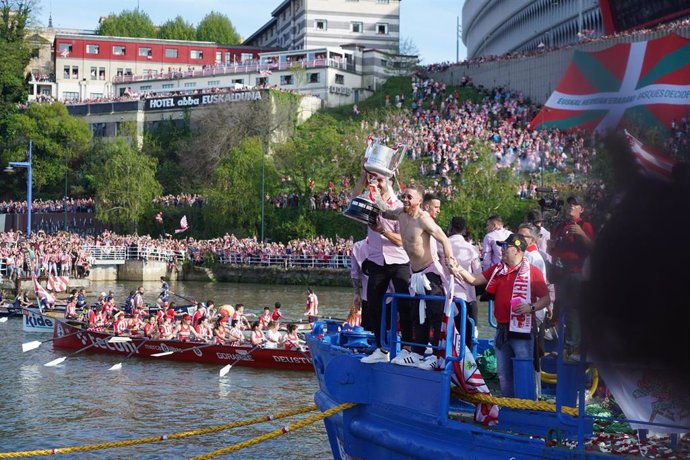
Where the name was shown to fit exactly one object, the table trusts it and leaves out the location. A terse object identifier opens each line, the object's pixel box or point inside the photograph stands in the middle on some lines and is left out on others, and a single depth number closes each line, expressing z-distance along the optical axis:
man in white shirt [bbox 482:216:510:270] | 11.53
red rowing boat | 23.91
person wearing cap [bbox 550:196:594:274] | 6.88
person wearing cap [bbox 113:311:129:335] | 26.91
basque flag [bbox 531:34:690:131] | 5.93
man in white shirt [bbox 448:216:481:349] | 10.45
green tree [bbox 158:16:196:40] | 112.50
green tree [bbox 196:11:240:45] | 114.81
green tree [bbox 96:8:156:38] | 110.94
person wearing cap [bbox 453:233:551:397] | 9.22
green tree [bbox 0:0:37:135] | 78.44
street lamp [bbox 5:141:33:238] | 54.50
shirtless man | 9.38
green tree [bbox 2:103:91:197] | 73.56
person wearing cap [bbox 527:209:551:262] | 11.80
